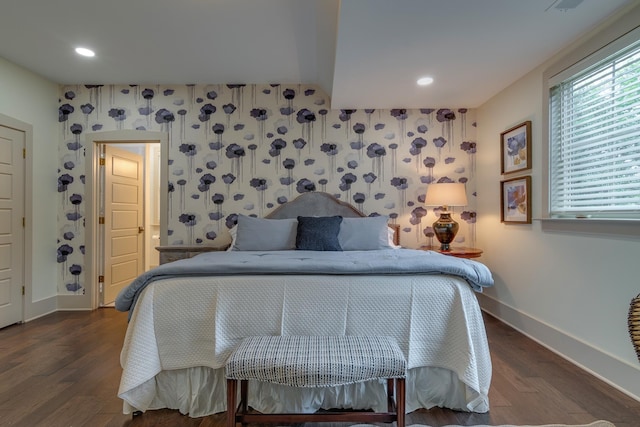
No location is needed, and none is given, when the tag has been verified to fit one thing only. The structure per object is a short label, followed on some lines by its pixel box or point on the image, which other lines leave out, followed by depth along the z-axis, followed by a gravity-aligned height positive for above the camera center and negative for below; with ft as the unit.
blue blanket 5.80 -0.99
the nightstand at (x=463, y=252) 10.48 -1.23
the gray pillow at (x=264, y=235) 10.16 -0.70
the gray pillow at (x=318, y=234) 9.78 -0.64
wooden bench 4.61 -2.16
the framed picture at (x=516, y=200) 9.38 +0.42
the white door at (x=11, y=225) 10.20 -0.45
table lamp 11.08 +0.39
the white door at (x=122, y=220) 12.77 -0.37
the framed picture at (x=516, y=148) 9.39 +1.97
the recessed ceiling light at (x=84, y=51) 9.70 +4.70
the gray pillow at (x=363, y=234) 10.16 -0.65
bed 5.58 -1.84
